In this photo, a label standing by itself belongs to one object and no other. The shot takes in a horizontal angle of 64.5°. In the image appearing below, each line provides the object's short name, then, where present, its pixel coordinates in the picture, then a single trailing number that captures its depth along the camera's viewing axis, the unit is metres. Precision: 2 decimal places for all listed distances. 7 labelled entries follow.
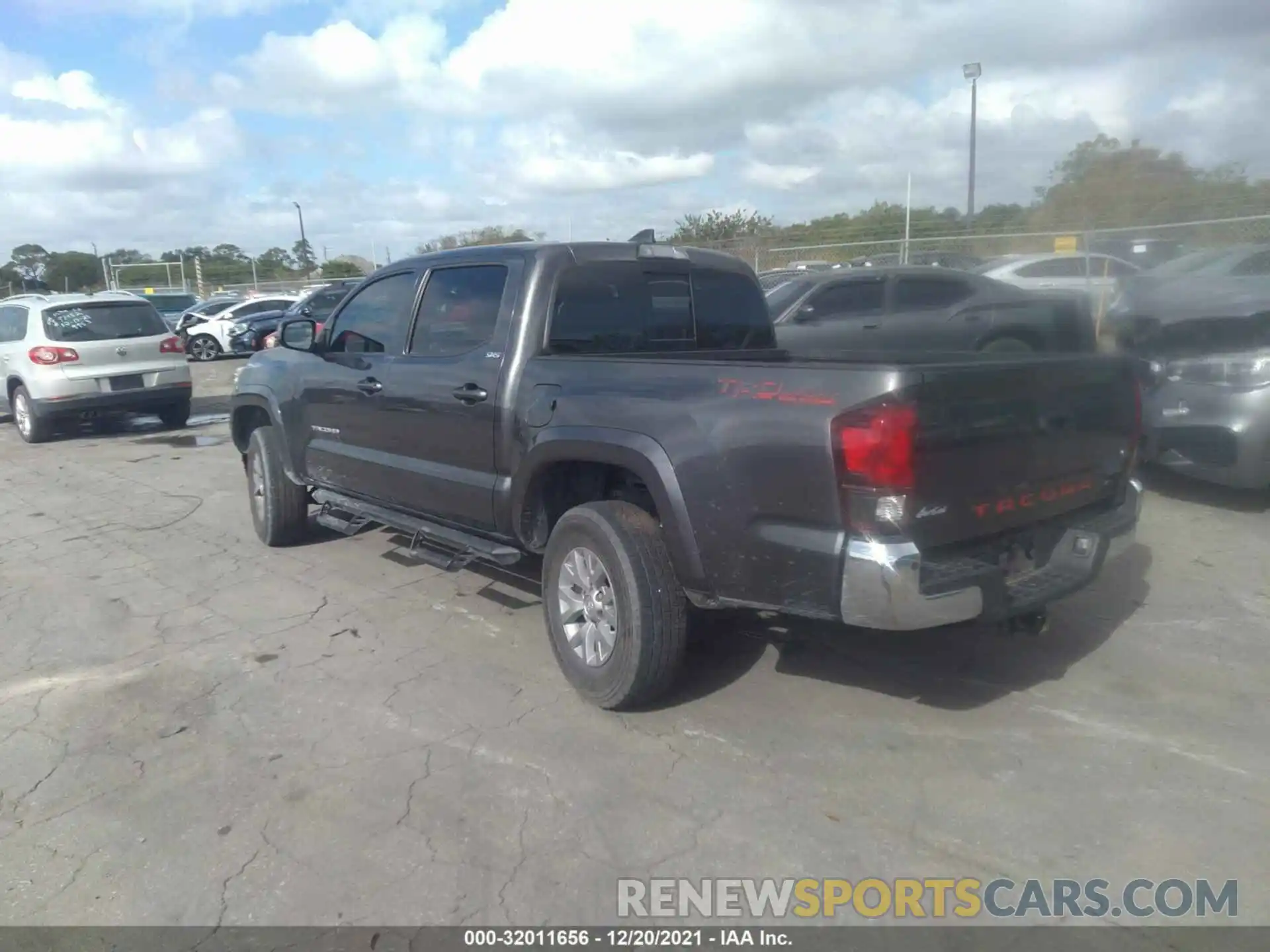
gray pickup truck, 3.38
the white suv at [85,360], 11.59
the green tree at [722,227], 30.83
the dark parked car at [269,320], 20.72
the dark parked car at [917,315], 10.45
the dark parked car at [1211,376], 6.55
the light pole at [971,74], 24.84
